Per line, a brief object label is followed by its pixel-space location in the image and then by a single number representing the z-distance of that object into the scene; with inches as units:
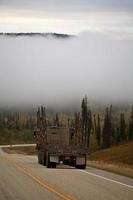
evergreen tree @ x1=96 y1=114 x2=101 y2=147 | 5152.6
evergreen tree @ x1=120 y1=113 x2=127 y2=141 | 5174.2
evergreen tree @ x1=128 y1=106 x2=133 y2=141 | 4950.1
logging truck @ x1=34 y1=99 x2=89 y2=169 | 1779.0
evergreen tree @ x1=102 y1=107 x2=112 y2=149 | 4772.1
